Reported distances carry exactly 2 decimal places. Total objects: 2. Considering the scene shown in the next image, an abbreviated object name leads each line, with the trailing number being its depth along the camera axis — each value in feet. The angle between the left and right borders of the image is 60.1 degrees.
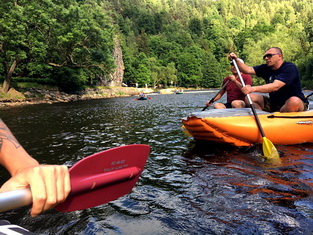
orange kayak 18.74
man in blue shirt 18.75
